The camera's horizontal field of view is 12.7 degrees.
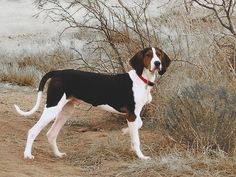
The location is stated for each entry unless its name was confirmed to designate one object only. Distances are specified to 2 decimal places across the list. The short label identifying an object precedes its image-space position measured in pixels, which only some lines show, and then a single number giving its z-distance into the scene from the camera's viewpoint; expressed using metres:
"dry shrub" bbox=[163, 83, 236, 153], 13.91
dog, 14.22
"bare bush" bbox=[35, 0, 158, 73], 18.15
